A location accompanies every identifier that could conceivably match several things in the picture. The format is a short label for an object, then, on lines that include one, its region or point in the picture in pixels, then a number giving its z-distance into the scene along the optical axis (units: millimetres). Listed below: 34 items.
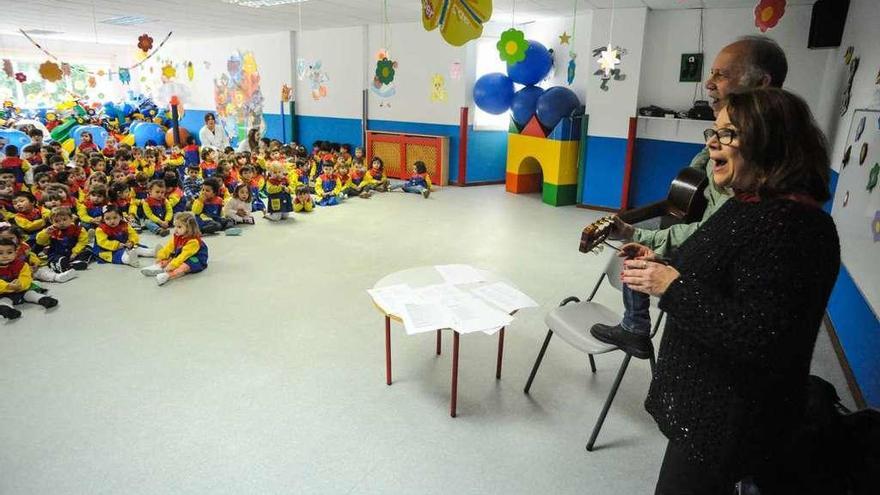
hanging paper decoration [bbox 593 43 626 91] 5734
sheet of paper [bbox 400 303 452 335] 2178
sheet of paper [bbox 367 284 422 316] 2369
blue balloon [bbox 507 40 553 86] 7277
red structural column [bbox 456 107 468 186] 8398
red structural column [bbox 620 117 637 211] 6684
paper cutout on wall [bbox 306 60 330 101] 9938
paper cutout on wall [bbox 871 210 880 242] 2499
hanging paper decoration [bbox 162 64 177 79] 8273
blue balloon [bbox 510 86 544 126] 7633
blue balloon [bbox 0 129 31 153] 8289
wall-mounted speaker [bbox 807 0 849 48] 4773
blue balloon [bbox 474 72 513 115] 7820
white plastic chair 2203
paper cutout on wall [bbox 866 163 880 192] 2680
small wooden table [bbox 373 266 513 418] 2605
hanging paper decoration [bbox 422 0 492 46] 3164
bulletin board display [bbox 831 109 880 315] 2549
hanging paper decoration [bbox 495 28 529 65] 4723
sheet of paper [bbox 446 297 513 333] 2194
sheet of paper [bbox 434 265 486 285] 2719
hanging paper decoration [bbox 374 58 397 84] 6547
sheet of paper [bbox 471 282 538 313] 2418
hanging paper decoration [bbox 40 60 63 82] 6968
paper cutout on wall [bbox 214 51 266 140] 11125
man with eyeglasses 1773
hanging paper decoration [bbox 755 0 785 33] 3758
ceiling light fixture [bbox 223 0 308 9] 7082
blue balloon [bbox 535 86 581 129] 7133
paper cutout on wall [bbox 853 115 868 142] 3185
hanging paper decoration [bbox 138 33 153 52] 6407
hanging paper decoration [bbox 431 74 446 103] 8516
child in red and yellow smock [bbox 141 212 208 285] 4156
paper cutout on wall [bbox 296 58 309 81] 10195
